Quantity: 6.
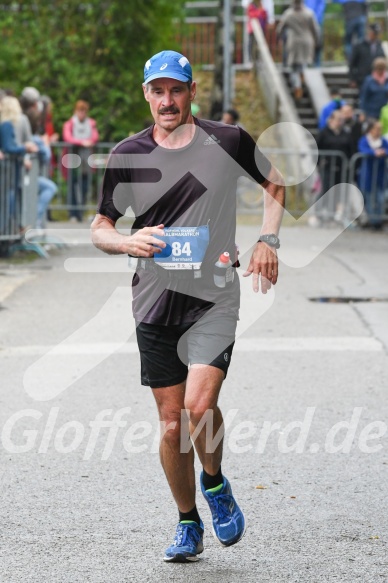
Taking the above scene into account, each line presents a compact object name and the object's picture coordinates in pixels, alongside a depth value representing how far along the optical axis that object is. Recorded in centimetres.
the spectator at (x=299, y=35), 2814
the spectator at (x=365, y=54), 2616
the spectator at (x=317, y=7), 3155
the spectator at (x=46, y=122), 1866
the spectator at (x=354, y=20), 2898
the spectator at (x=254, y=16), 3178
